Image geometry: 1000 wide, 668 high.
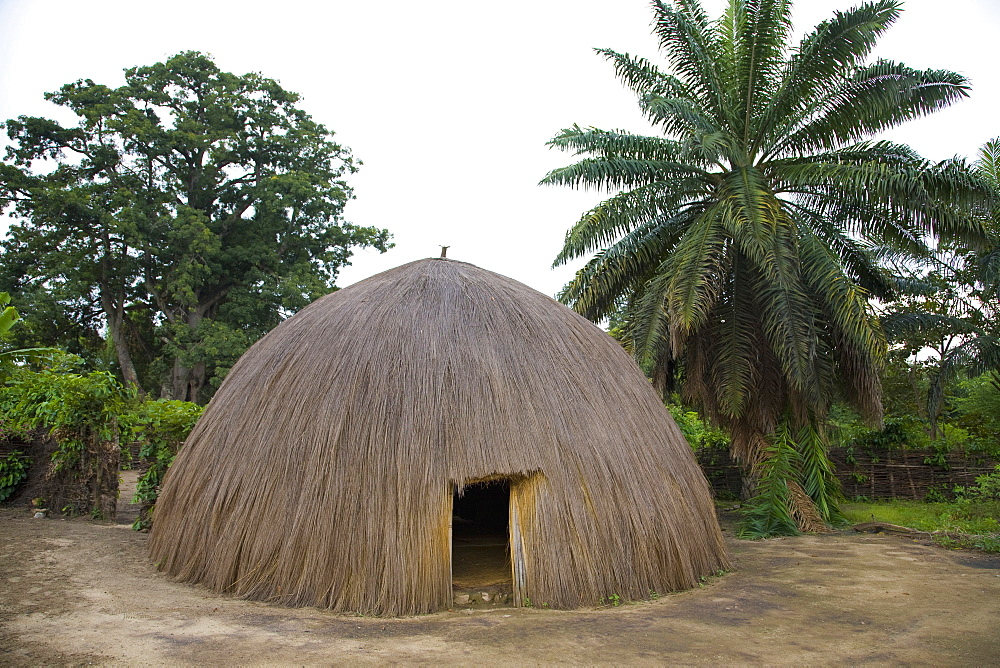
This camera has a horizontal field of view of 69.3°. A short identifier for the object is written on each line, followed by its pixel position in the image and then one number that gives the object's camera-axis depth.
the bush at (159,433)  12.65
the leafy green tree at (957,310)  16.64
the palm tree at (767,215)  13.46
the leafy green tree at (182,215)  27.52
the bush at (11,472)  13.44
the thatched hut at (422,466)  7.93
